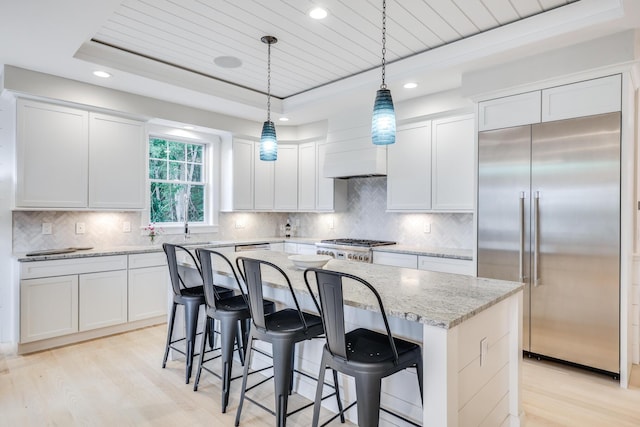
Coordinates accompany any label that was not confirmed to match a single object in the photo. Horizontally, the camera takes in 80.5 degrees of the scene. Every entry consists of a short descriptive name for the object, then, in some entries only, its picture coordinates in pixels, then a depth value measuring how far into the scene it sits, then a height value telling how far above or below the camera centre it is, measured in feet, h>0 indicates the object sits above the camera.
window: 15.66 +1.42
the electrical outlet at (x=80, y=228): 13.38 -0.52
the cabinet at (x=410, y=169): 13.88 +1.73
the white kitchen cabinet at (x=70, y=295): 11.07 -2.57
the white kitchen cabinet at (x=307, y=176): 18.01 +1.85
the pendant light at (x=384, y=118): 7.56 +1.95
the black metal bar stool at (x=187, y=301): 9.31 -2.17
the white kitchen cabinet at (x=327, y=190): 17.22 +1.12
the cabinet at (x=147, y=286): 13.17 -2.58
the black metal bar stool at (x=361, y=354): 5.22 -2.05
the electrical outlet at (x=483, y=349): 5.99 -2.15
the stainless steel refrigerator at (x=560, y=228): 9.16 -0.34
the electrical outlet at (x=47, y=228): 12.62 -0.49
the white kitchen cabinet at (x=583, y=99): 9.07 +2.93
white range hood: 14.96 +2.42
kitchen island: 5.00 -1.92
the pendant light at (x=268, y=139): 10.28 +2.03
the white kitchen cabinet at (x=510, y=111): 10.26 +2.95
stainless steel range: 14.19 -1.34
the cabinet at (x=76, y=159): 11.53 +1.80
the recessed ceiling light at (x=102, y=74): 11.49 +4.29
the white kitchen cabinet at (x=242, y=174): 17.15 +1.82
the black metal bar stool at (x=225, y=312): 7.91 -2.11
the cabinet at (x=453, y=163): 12.79 +1.80
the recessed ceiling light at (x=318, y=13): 8.83 +4.79
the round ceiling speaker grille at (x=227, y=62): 11.62 +4.80
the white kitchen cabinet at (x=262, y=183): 17.83 +1.47
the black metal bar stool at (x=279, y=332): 6.60 -2.12
